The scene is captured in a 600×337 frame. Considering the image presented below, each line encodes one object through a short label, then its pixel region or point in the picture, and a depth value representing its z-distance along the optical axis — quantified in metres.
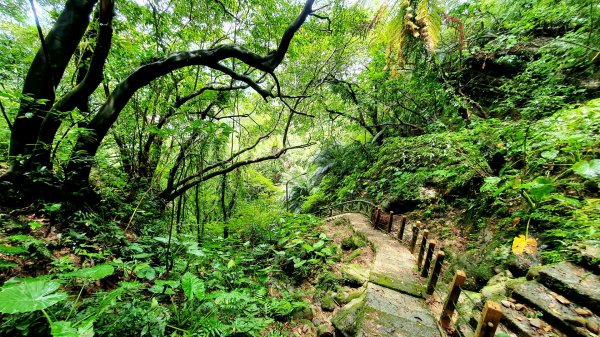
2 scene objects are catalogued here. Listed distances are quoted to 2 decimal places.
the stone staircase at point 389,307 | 2.83
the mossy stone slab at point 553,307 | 2.24
